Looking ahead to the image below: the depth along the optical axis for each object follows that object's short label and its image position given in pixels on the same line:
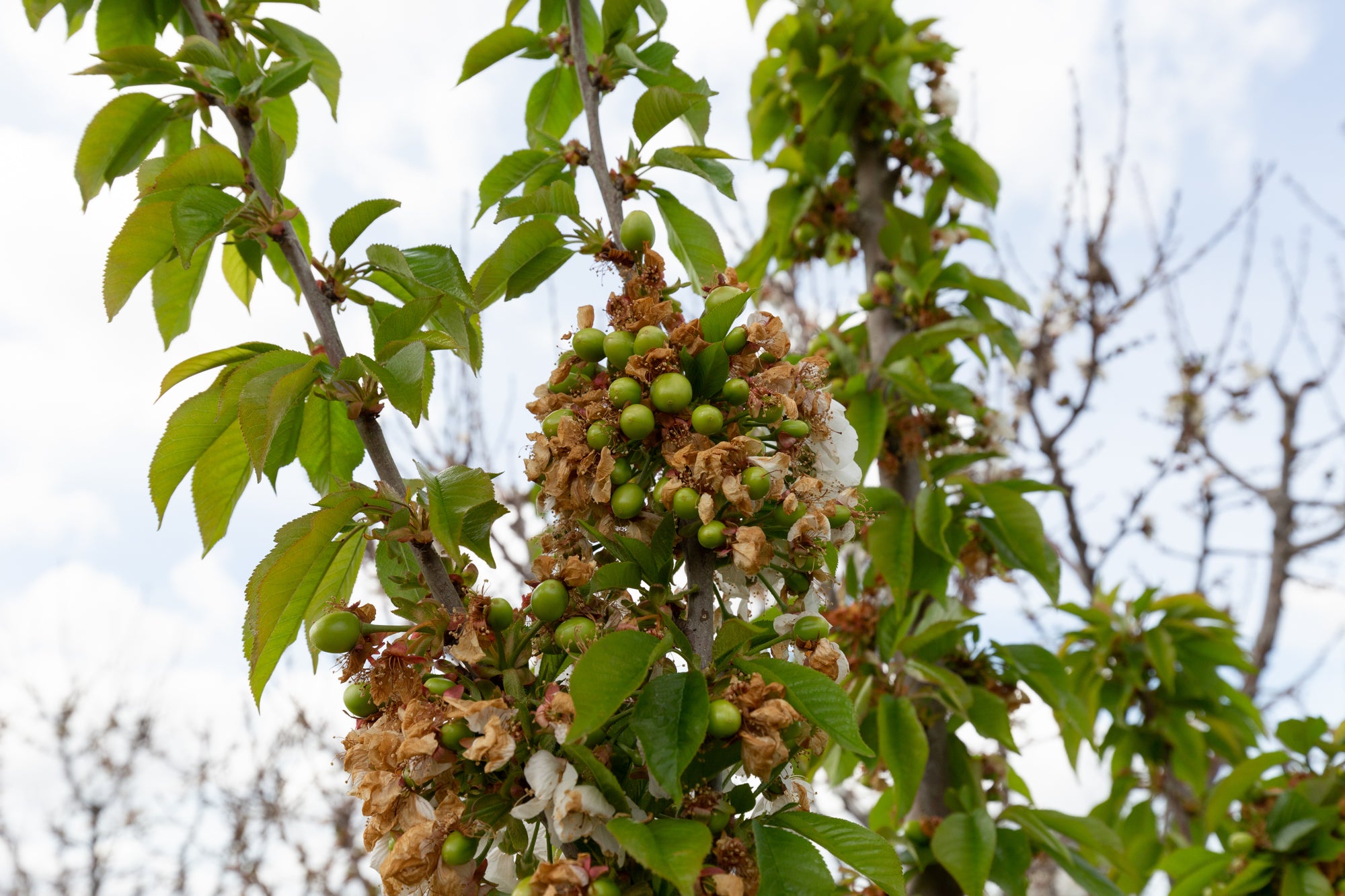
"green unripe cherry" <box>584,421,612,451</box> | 0.73
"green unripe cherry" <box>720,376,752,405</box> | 0.74
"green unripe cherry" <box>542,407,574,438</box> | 0.74
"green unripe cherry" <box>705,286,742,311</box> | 0.75
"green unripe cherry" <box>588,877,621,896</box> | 0.68
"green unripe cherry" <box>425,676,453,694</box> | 0.71
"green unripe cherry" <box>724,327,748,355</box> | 0.75
